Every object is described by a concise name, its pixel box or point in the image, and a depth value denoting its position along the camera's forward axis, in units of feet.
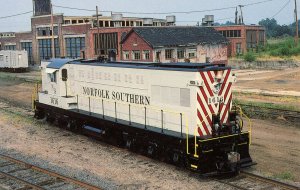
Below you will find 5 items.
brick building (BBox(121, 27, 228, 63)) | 144.15
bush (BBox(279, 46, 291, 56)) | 172.24
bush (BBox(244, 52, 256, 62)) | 165.58
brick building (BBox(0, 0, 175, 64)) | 163.84
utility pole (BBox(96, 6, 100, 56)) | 151.39
